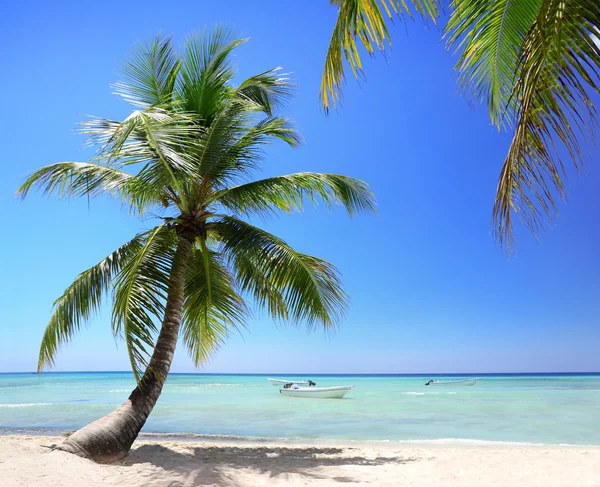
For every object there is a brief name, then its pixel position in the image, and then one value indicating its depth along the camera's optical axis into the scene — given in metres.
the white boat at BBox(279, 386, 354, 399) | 22.16
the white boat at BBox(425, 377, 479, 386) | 38.76
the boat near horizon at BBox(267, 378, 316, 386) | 35.56
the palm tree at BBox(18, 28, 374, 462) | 6.60
